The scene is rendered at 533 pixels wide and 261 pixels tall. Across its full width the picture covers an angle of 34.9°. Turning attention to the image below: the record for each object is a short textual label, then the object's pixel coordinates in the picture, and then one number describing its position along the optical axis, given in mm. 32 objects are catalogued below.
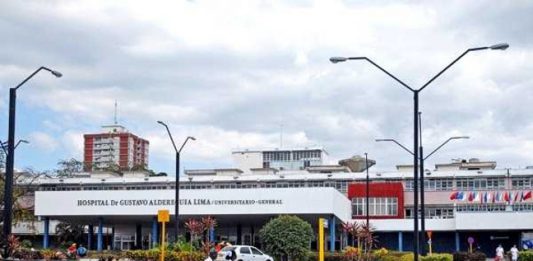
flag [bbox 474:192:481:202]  89375
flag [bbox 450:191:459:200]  90125
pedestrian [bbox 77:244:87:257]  54375
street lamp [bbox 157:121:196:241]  45375
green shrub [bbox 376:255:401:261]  45194
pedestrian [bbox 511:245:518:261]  47625
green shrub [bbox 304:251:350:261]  51147
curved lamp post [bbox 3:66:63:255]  26016
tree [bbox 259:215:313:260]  53000
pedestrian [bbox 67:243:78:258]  50438
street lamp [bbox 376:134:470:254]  37862
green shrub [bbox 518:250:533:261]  44409
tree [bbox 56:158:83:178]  111056
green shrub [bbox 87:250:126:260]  46609
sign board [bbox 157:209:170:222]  34906
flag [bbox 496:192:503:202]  88500
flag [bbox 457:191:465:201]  89875
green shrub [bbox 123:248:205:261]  42125
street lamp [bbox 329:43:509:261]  26922
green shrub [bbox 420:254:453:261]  37531
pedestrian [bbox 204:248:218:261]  29350
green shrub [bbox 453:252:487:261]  44922
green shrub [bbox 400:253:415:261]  40859
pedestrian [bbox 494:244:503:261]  50562
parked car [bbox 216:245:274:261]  46219
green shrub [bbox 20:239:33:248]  62531
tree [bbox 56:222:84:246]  95188
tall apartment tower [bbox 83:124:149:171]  185625
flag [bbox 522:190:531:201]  87312
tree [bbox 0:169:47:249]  72438
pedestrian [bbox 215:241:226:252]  47962
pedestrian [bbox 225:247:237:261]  33119
